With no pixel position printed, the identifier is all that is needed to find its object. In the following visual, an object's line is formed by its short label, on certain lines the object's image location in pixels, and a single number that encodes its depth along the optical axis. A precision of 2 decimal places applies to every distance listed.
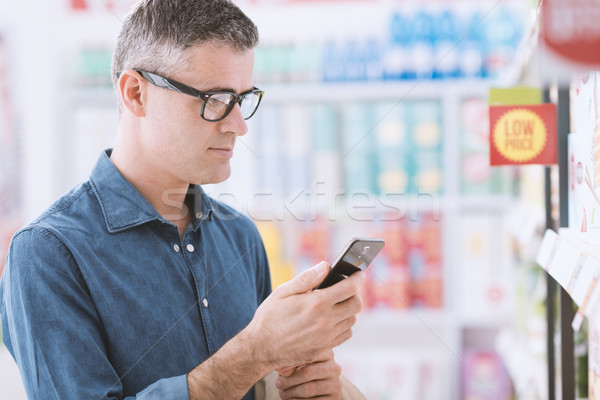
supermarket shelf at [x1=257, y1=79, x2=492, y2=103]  3.32
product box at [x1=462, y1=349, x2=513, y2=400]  3.34
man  1.17
